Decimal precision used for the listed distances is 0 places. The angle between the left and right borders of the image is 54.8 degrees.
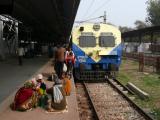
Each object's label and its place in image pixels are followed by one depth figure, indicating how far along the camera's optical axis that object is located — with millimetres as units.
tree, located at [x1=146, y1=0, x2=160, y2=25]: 43400
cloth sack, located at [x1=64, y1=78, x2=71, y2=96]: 4992
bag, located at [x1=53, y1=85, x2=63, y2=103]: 3911
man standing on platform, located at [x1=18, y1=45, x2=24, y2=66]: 9922
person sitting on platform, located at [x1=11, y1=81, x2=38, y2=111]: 3825
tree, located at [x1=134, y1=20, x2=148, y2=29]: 49912
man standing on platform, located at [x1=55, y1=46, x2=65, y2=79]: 6167
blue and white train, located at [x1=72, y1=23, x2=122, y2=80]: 7749
